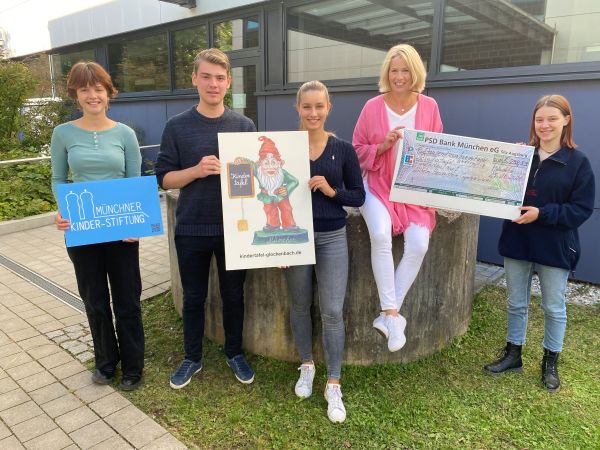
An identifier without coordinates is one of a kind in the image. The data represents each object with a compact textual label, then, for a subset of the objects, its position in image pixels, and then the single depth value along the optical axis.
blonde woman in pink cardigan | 2.79
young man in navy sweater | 2.59
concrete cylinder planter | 3.11
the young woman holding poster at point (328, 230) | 2.61
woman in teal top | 2.63
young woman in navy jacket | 2.78
